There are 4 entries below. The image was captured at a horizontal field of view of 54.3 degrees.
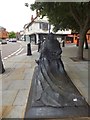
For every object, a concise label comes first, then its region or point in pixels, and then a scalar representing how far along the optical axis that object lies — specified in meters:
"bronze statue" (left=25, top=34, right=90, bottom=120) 1.94
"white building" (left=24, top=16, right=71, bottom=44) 21.00
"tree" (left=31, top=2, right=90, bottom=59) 5.72
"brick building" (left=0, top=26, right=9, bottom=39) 40.94
